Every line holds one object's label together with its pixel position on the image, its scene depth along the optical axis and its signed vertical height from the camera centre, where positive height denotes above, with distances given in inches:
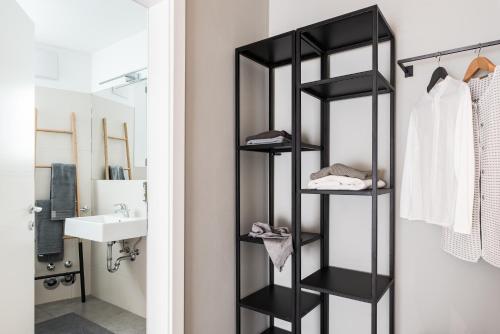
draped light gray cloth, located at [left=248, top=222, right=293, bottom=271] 59.0 -14.8
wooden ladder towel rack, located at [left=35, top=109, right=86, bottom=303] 121.0 -7.6
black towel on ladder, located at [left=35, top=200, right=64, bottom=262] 113.4 -24.3
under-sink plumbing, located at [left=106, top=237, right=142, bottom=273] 110.4 -30.6
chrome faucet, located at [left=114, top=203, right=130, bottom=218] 110.8 -14.6
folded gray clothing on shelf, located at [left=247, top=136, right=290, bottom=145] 61.6 +5.3
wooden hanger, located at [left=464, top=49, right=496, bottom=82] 49.5 +15.9
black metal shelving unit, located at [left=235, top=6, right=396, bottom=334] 52.2 +4.2
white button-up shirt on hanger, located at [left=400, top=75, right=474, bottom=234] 46.8 +1.1
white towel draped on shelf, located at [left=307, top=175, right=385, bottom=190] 52.9 -2.8
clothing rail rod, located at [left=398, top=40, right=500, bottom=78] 50.0 +19.1
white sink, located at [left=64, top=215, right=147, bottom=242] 92.2 -18.6
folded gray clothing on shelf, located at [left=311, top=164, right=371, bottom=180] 55.0 -0.9
